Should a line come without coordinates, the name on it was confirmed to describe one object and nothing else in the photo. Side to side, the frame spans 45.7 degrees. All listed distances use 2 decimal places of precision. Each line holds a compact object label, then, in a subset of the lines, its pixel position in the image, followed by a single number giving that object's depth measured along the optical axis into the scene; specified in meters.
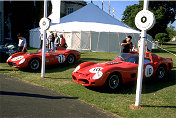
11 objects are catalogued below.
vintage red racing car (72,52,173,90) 6.36
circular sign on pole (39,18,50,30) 8.01
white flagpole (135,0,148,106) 5.20
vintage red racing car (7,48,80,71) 9.41
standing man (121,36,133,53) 9.48
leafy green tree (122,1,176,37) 42.31
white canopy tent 20.39
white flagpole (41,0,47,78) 8.04
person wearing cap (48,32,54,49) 14.18
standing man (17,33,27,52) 10.69
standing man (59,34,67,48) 12.52
